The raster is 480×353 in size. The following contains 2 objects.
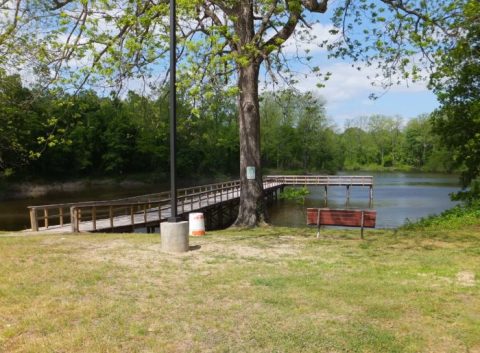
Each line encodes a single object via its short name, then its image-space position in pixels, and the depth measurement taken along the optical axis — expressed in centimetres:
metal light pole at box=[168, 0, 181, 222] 948
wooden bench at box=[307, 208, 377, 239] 1197
